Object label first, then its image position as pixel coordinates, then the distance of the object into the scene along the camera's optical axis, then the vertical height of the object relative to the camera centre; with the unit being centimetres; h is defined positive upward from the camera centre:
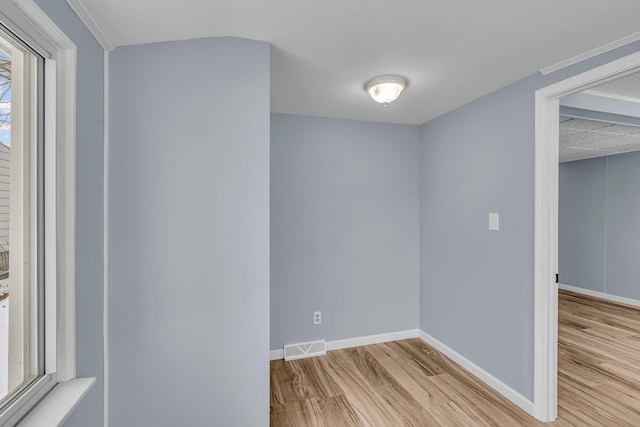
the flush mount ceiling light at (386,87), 209 +89
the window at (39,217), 106 -2
